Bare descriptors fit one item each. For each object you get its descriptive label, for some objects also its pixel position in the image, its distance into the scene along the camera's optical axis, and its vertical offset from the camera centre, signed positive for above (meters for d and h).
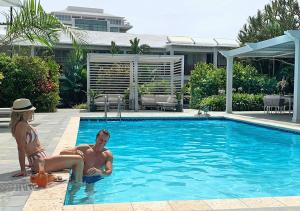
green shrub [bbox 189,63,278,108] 14.84 +0.86
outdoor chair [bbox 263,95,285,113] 11.42 -0.13
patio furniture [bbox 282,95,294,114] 11.68 -0.09
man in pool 3.93 -0.92
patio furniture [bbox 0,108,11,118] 8.41 -0.56
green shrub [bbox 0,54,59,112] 12.92 +0.61
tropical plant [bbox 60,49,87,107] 17.56 +0.84
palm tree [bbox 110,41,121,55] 19.99 +3.61
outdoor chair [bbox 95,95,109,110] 12.96 -0.29
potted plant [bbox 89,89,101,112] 12.99 -0.05
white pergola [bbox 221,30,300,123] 8.94 +1.99
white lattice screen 13.94 +1.25
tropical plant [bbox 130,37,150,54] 20.75 +3.84
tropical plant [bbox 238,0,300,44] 22.04 +6.79
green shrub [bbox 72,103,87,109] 15.38 -0.62
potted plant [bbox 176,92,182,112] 13.09 -0.20
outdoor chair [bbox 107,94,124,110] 13.36 -0.19
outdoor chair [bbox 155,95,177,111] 13.06 -0.32
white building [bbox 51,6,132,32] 36.93 +11.42
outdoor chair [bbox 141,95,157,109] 13.69 -0.23
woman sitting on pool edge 3.55 -0.72
